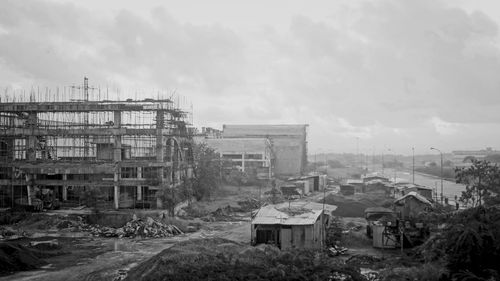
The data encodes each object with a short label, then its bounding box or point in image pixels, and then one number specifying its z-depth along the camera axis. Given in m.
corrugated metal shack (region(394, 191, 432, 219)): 34.17
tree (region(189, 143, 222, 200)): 53.42
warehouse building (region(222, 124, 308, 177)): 89.06
